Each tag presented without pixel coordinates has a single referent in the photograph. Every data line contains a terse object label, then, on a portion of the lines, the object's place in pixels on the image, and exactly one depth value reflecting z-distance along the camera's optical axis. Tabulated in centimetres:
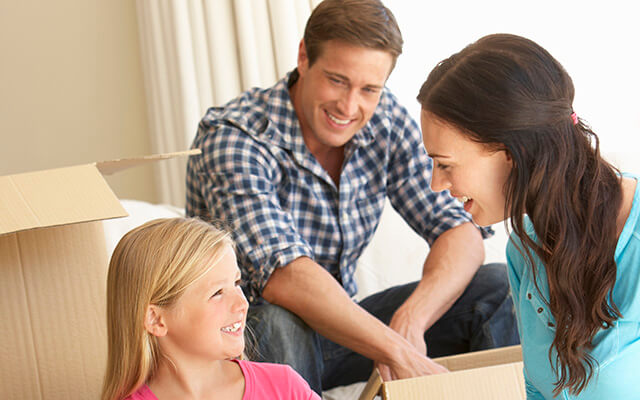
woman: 230
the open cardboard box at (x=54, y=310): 244
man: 269
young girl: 240
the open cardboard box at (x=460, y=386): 243
